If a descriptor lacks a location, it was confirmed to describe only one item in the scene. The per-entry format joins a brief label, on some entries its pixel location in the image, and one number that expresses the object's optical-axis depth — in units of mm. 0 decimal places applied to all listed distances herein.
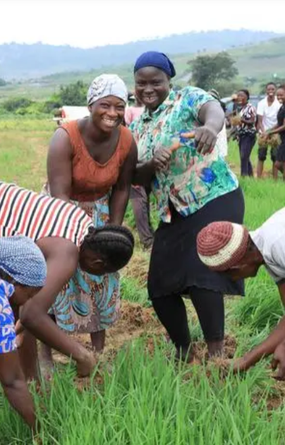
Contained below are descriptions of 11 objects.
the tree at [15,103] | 62312
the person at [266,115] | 10562
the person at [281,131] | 9203
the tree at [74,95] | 49844
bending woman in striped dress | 2516
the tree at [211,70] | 59088
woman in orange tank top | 3020
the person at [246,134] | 10188
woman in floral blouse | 3053
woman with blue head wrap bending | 2172
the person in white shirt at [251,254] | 2506
